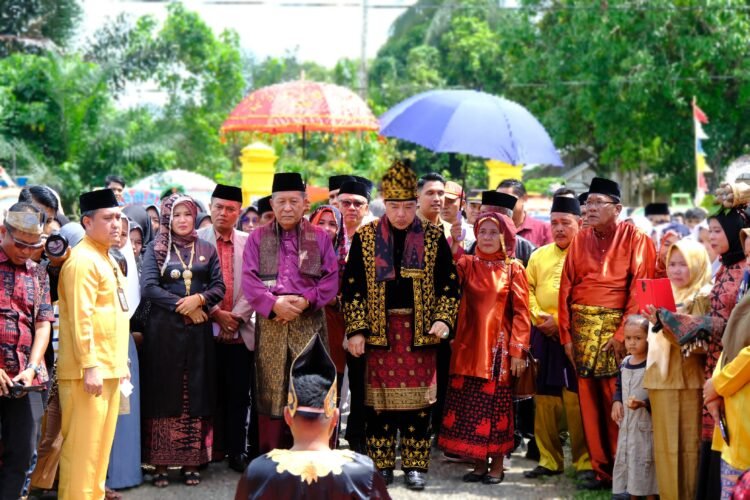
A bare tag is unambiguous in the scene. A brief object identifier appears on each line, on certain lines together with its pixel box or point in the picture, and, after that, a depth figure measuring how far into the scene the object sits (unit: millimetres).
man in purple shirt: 6898
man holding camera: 5645
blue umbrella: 9195
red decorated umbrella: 14992
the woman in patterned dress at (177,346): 7062
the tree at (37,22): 23781
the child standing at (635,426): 6551
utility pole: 31875
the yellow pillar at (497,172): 16047
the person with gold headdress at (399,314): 7047
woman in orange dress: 7219
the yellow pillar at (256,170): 18594
